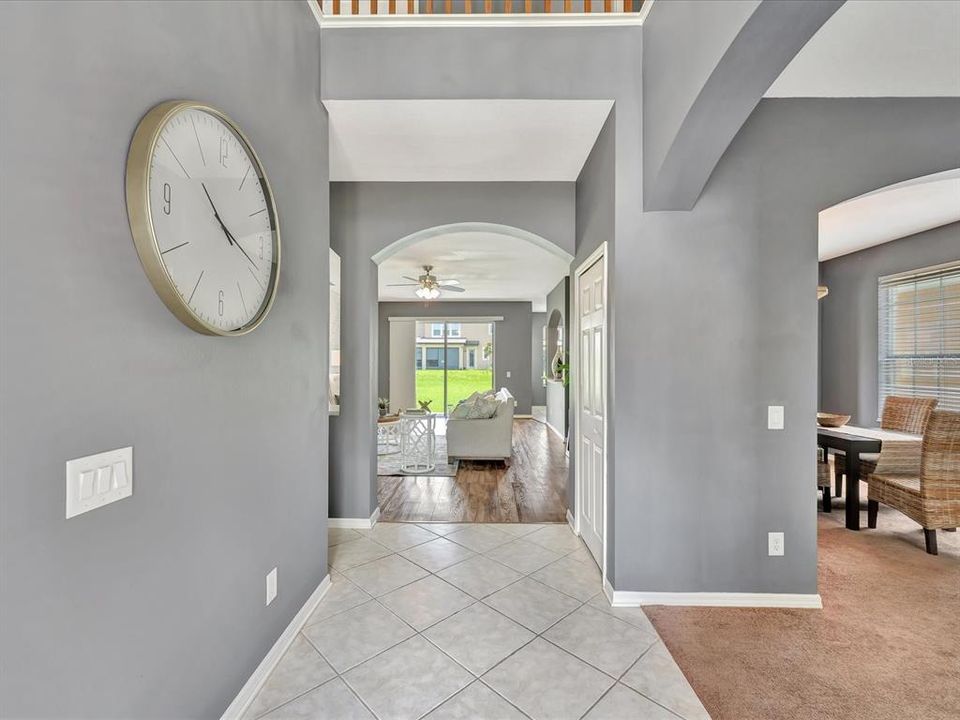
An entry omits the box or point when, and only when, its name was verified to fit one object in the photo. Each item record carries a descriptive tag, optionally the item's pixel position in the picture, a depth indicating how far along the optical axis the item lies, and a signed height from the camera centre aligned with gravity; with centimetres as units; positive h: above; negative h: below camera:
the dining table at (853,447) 316 -64
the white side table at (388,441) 627 -126
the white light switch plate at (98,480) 94 -28
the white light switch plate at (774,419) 228 -30
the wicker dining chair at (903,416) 377 -49
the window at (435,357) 1015 +9
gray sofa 534 -94
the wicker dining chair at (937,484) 271 -79
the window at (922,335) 429 +30
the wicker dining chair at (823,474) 353 -92
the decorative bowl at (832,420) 376 -51
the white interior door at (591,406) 268 -30
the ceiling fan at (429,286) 588 +106
